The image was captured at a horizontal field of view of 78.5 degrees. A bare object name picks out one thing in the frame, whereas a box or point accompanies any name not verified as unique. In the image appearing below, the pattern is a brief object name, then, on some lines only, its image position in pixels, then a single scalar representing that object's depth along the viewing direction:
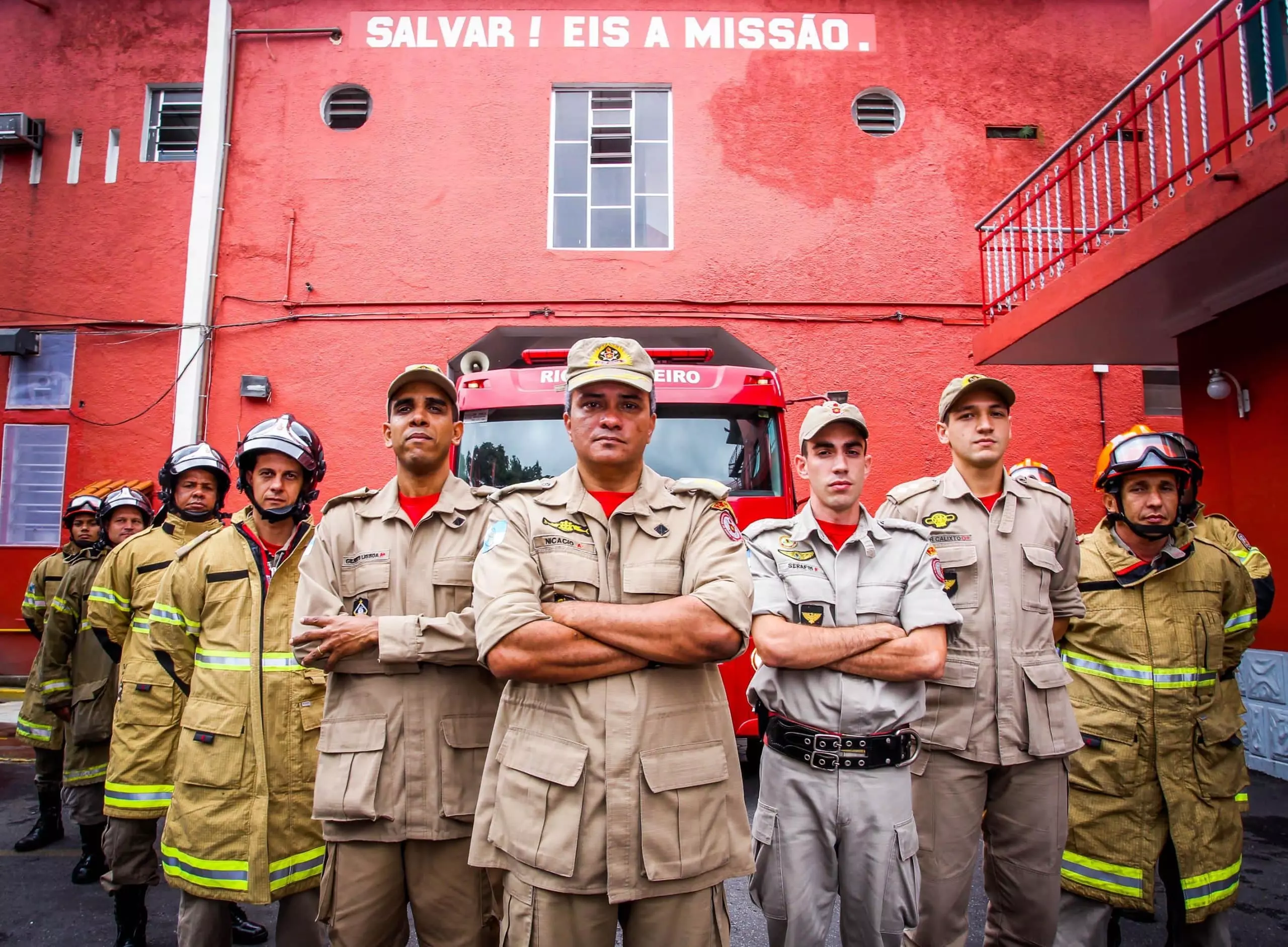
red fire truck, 5.32
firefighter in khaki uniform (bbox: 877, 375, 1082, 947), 2.78
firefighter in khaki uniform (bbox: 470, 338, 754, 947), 2.03
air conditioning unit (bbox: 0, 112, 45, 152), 9.61
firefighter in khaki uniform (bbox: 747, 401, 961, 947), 2.45
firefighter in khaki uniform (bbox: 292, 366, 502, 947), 2.40
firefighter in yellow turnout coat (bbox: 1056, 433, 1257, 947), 3.01
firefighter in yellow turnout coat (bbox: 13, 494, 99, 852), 4.81
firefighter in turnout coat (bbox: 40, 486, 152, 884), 4.29
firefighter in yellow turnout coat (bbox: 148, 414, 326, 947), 2.78
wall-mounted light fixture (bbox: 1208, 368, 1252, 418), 6.36
